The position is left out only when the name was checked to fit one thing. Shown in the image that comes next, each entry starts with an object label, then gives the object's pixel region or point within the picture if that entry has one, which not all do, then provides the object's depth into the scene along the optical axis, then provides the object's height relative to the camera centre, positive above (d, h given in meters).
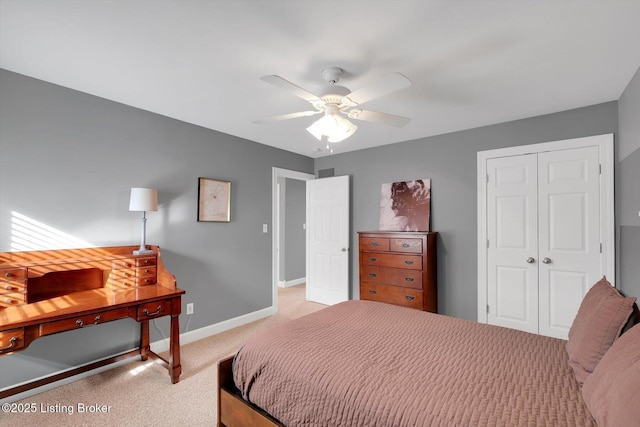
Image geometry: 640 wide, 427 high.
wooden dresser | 3.35 -0.60
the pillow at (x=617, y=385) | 0.86 -0.54
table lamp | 2.58 +0.13
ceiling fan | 1.75 +0.77
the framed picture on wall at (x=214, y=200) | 3.35 +0.19
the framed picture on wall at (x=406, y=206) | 3.77 +0.16
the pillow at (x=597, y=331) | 1.26 -0.50
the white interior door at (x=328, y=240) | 4.44 -0.35
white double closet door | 2.78 -0.19
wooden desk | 1.87 -0.62
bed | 1.08 -0.72
